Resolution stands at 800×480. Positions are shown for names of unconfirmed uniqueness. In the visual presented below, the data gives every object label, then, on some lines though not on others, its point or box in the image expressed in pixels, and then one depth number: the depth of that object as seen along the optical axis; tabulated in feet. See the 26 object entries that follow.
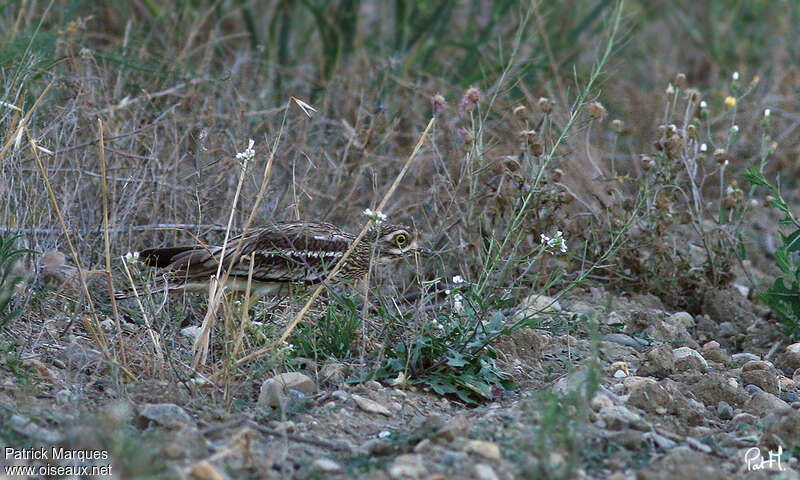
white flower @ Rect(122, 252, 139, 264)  24.73
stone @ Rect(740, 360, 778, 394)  25.73
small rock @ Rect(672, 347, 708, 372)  26.55
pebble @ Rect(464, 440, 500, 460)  19.33
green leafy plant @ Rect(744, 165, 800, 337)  29.25
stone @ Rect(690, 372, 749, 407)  24.29
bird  28.94
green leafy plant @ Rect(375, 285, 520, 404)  24.32
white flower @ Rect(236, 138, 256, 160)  25.12
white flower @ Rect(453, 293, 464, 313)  25.76
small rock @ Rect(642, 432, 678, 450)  20.94
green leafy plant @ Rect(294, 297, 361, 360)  25.77
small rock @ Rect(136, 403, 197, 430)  20.56
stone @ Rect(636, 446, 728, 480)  18.16
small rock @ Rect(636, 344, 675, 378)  26.25
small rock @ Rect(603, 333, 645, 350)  29.04
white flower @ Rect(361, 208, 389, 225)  24.17
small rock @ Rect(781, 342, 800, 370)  28.71
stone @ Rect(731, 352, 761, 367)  28.81
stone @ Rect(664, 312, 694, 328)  32.24
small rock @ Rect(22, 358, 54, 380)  23.20
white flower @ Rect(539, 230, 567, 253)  25.88
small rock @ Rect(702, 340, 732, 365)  28.32
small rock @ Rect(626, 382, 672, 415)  23.02
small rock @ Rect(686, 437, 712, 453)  21.15
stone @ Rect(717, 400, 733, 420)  23.81
